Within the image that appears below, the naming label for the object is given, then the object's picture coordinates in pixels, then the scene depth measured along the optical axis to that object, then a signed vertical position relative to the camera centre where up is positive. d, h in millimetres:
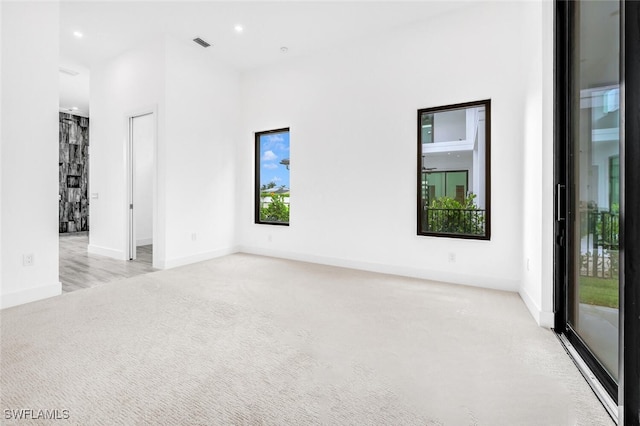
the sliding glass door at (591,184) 1604 +171
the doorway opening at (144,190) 5528 +449
